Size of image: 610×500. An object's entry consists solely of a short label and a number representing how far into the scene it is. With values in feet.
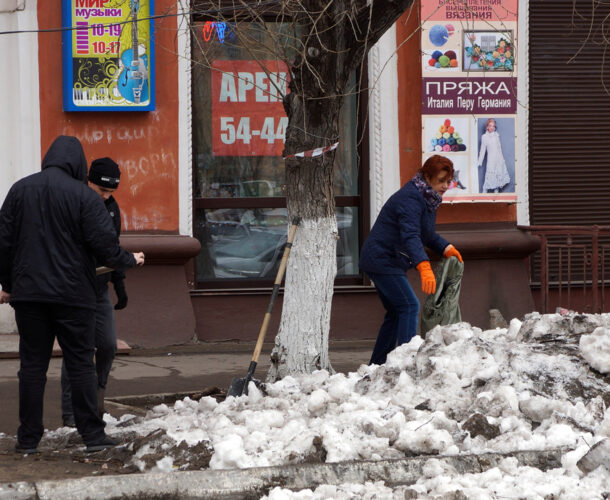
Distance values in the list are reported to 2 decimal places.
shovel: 46.16
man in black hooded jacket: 36.11
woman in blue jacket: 51.62
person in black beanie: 41.16
